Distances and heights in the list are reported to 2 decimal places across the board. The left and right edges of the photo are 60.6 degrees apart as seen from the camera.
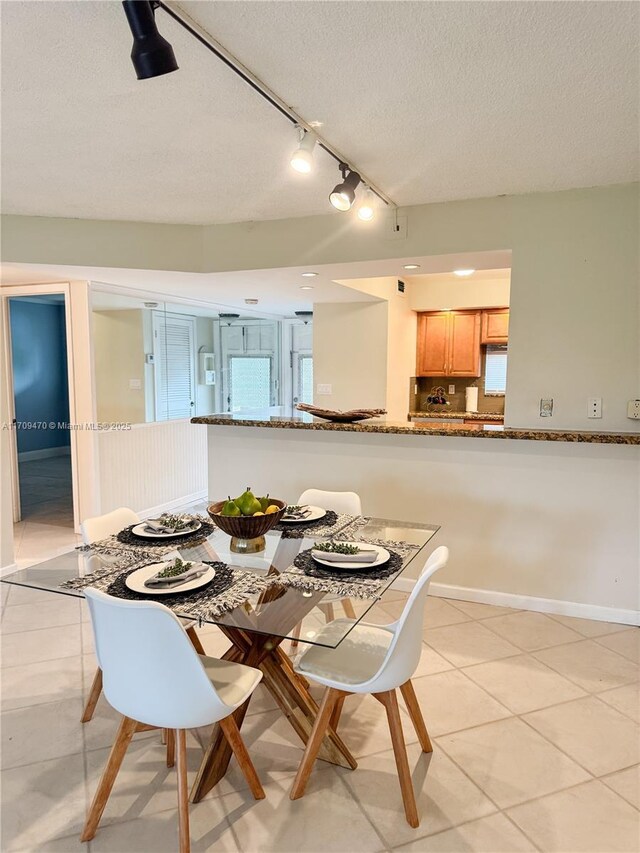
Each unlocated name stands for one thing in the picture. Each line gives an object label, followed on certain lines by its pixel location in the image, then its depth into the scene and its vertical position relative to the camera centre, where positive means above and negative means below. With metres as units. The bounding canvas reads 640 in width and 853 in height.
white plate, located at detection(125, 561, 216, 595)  1.74 -0.69
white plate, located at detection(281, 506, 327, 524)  2.52 -0.66
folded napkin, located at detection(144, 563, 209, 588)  1.79 -0.68
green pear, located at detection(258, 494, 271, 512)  2.25 -0.53
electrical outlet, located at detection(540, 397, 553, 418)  3.27 -0.18
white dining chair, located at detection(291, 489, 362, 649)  2.88 -0.67
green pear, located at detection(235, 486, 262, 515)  2.18 -0.51
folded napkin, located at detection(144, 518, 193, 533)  2.35 -0.66
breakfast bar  3.13 -0.73
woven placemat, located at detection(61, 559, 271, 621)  1.67 -0.71
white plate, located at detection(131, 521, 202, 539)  2.29 -0.67
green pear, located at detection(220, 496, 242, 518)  2.17 -0.53
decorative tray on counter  3.78 -0.27
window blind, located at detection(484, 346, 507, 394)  6.07 +0.08
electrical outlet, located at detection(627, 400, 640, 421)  3.06 -0.17
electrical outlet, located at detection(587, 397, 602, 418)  3.16 -0.16
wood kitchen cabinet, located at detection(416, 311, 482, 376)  5.98 +0.38
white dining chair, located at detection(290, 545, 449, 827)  1.75 -1.00
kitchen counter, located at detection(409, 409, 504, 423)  5.70 -0.41
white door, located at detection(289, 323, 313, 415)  7.34 +0.16
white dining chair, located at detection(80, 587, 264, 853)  1.51 -0.88
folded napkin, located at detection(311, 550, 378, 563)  2.00 -0.66
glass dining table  1.68 -0.72
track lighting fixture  1.37 +0.90
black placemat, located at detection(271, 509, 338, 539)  2.40 -0.69
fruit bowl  2.12 -0.58
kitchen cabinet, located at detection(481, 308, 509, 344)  5.84 +0.55
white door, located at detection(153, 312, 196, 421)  5.60 +0.09
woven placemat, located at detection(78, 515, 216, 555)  2.20 -0.70
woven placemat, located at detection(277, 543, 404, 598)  1.82 -0.70
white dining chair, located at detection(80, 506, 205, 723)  2.28 -0.71
